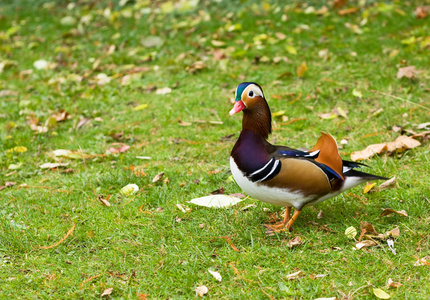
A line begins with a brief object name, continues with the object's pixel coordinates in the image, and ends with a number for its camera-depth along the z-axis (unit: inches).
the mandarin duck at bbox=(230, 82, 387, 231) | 210.5
